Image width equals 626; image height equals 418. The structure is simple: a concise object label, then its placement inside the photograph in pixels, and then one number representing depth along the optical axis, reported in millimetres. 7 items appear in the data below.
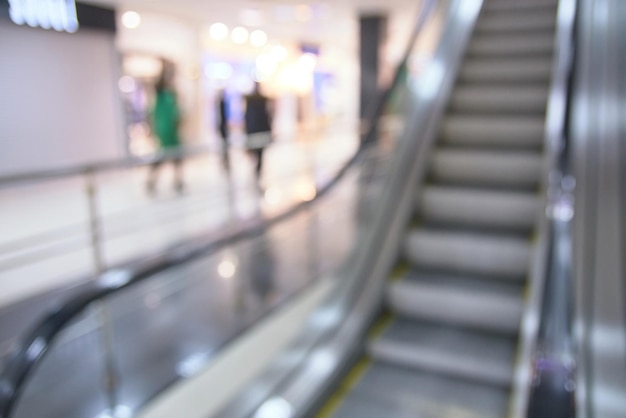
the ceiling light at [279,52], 9140
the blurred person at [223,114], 6363
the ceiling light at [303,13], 7377
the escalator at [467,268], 1987
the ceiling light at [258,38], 6932
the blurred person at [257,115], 5668
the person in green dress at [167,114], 5320
